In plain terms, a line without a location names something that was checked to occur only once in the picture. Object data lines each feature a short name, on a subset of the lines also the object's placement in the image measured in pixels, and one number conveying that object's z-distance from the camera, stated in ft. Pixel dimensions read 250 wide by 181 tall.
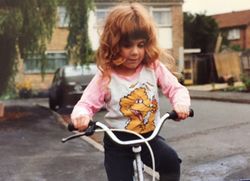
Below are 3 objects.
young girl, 11.03
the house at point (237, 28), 195.31
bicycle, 10.10
